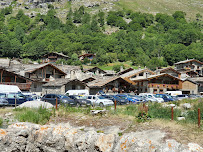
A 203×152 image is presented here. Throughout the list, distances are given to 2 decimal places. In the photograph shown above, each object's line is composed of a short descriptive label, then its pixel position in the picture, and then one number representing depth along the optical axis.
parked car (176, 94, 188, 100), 37.67
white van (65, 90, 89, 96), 39.28
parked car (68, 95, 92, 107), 26.05
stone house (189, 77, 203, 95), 63.62
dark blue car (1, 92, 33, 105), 22.83
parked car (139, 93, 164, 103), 33.20
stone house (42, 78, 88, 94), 43.69
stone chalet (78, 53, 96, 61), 120.31
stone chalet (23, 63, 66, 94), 51.22
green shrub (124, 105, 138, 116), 15.76
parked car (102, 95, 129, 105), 28.79
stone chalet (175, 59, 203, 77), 96.75
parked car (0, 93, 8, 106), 21.61
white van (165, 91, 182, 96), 49.08
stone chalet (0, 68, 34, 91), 44.67
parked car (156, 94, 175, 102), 34.75
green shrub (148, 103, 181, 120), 15.24
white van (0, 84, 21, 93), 30.16
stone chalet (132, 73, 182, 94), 56.98
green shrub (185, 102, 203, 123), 14.29
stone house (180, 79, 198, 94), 60.22
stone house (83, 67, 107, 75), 83.97
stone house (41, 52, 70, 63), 109.44
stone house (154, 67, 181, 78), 76.61
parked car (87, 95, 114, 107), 26.76
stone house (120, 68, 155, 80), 61.61
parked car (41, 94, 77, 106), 24.97
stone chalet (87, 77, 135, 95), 47.37
